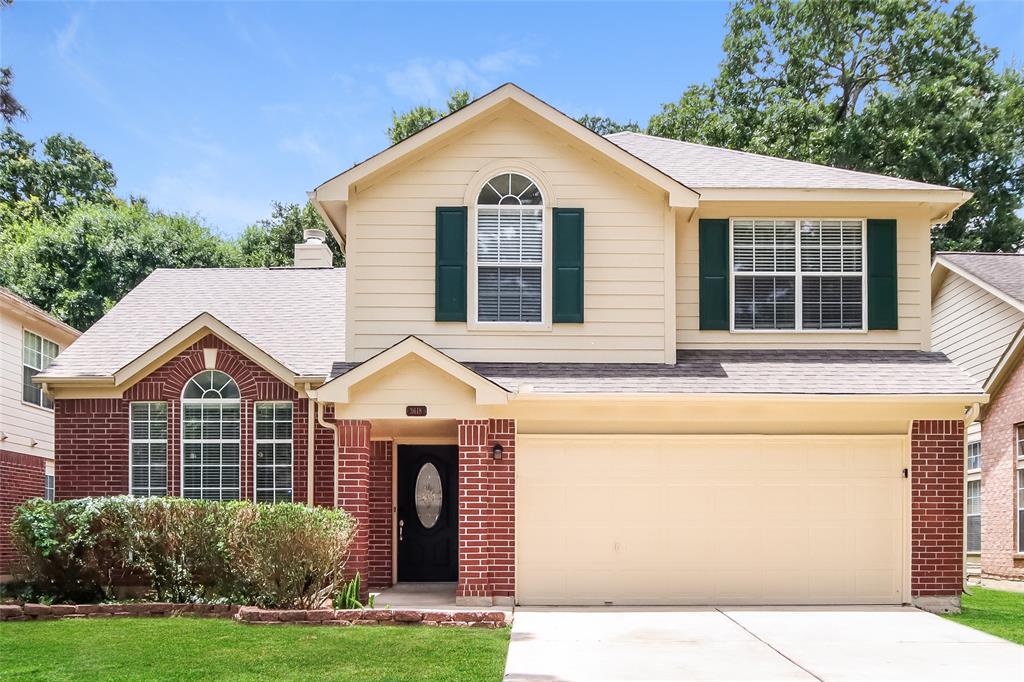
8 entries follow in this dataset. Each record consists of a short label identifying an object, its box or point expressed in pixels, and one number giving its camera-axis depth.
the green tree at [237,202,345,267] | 38.53
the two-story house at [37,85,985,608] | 13.46
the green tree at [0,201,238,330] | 32.19
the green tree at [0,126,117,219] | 42.50
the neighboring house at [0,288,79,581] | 18.61
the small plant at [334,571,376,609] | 12.57
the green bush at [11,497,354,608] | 12.73
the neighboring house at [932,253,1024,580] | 18.28
